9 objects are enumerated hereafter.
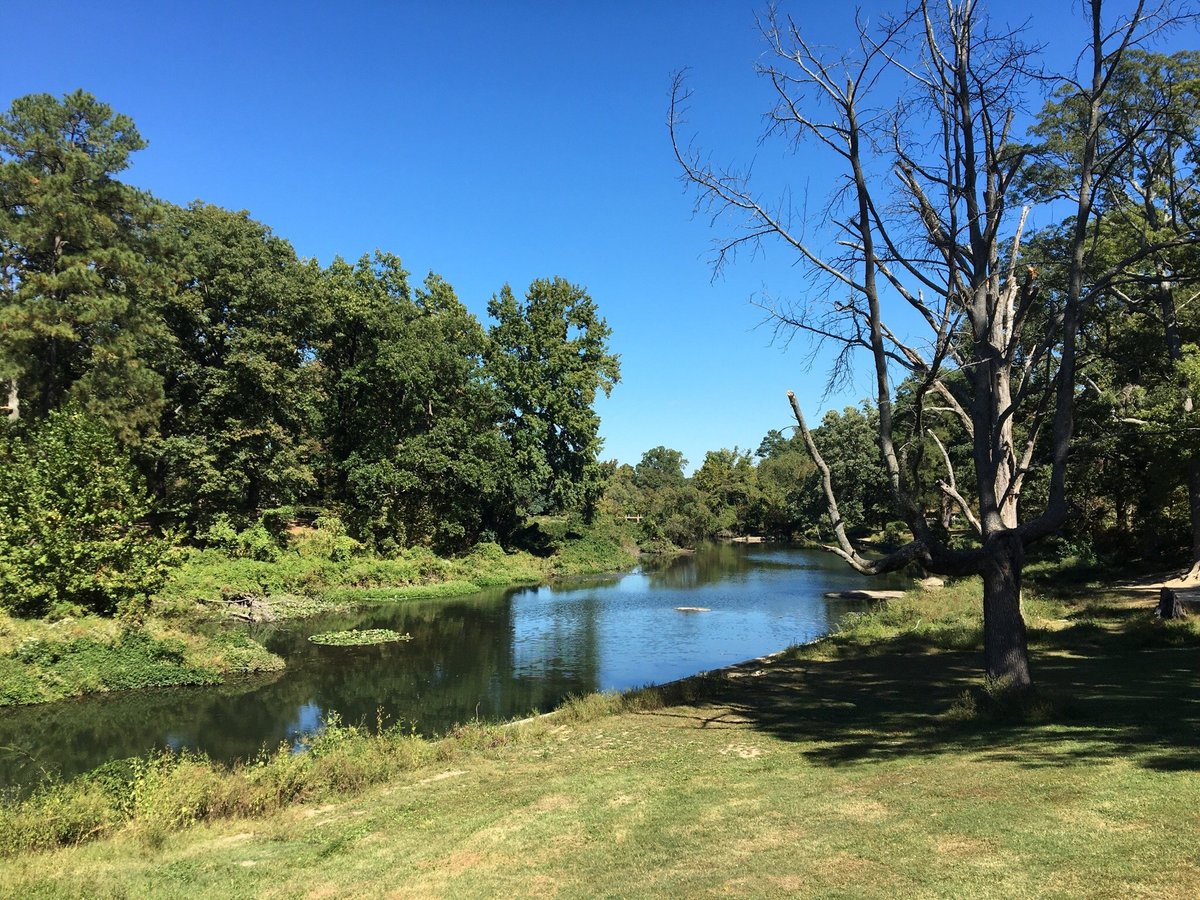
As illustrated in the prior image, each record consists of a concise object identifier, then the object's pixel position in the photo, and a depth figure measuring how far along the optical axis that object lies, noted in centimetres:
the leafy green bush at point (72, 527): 1802
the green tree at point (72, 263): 2195
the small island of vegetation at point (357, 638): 2284
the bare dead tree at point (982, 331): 912
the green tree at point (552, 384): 4553
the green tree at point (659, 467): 11447
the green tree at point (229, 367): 3086
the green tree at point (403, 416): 3819
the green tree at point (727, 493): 8056
